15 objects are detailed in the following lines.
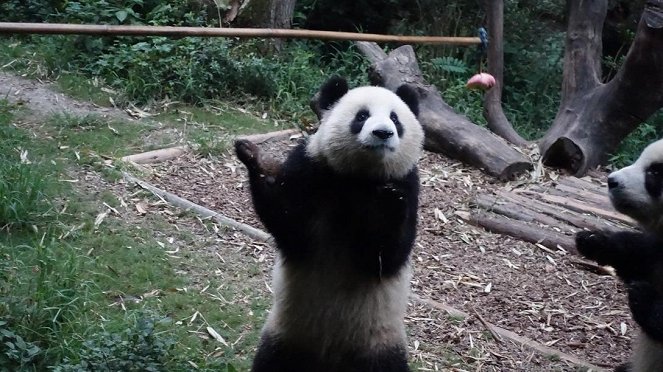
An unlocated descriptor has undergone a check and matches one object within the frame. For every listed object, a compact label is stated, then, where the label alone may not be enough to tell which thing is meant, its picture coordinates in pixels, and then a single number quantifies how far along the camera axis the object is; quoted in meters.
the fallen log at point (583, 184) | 7.68
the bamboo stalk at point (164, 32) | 5.55
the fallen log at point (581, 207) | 7.02
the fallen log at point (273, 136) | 7.99
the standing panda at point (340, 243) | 3.81
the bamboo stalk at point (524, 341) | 5.14
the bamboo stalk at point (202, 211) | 6.26
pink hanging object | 8.31
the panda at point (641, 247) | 4.06
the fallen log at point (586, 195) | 7.29
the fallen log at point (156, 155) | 7.19
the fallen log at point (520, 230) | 6.67
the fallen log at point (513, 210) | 7.03
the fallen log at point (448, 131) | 8.01
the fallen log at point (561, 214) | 6.92
